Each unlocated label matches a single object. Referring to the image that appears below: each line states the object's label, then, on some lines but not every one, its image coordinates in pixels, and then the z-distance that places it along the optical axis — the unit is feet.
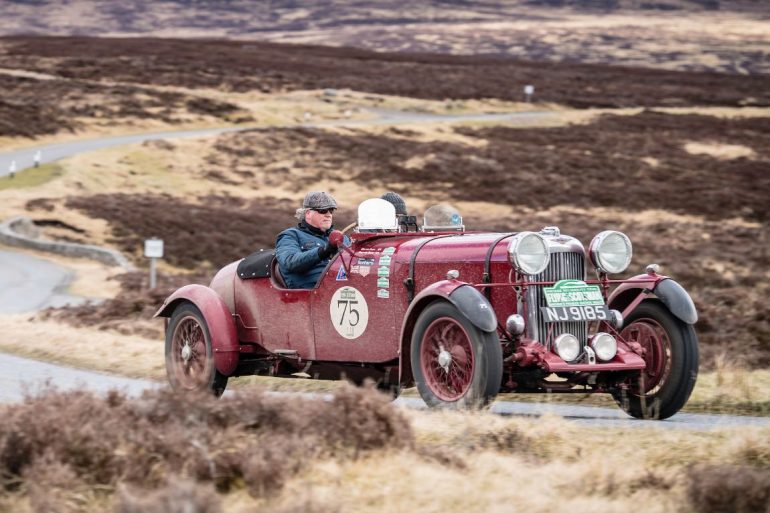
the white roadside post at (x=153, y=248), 156.70
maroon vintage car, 56.15
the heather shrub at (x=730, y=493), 36.40
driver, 64.40
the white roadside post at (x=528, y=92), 562.04
